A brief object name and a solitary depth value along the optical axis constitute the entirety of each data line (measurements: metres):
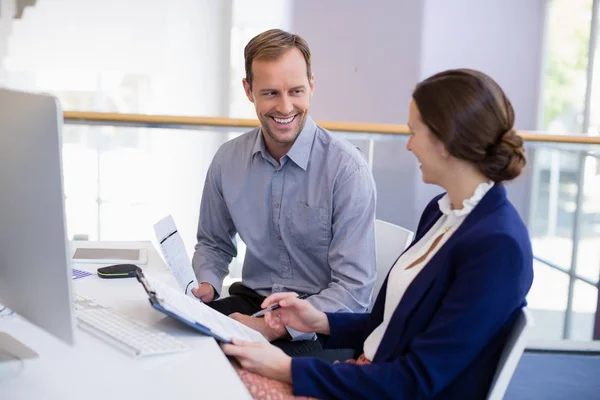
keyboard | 1.27
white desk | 1.10
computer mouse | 1.76
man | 1.90
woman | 1.24
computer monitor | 1.03
